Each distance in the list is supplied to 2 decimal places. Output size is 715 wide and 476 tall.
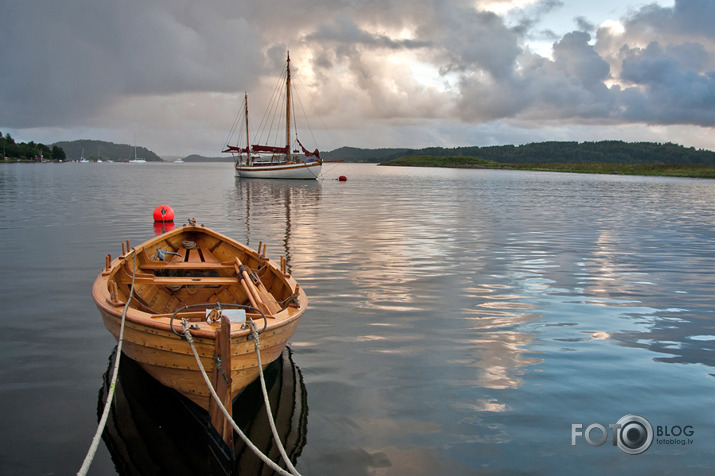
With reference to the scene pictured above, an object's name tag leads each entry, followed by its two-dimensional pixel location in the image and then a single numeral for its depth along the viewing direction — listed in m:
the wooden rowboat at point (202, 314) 5.87
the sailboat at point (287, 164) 82.19
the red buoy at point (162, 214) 27.89
